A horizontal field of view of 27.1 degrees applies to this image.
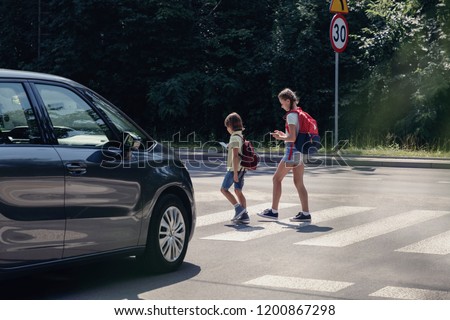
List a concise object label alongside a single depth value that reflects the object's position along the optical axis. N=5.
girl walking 11.62
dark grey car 6.55
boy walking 11.39
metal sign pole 23.13
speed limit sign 23.64
